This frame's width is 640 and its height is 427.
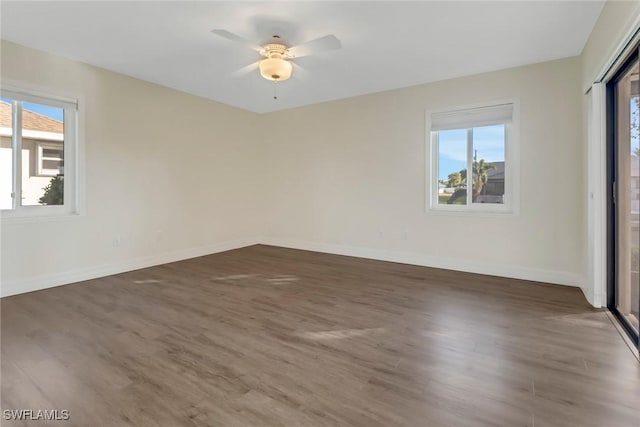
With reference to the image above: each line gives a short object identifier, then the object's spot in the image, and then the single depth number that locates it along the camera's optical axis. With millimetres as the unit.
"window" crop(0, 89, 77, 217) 3355
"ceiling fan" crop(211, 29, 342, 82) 3003
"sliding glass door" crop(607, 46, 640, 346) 2359
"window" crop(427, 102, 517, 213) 4004
